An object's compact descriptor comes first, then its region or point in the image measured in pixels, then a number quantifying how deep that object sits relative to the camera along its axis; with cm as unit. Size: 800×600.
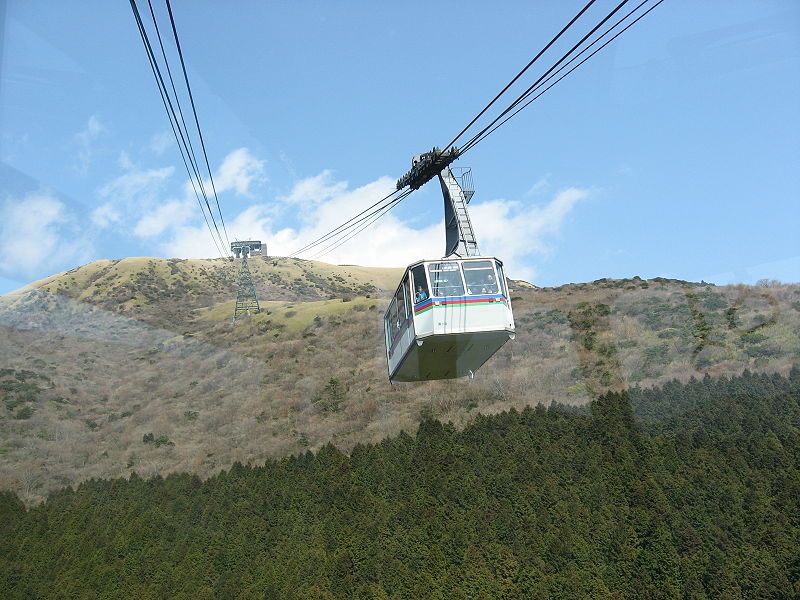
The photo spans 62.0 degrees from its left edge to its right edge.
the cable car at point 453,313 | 1527
